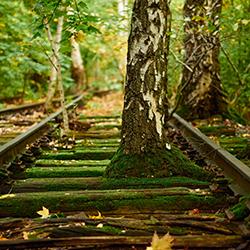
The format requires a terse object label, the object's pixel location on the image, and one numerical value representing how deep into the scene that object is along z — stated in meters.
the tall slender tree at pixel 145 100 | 3.95
